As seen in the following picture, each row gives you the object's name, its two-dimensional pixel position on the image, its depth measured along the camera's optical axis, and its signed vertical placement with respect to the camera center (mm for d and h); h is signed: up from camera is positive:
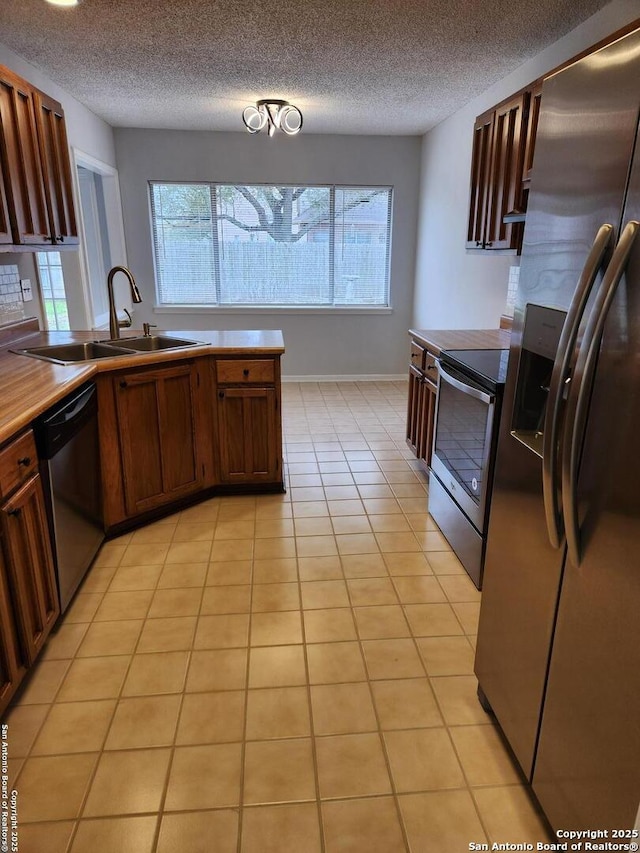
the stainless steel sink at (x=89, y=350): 2902 -453
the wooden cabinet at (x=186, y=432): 2648 -871
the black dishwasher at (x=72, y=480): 1971 -858
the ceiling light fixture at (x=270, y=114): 3877 +1064
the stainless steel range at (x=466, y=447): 2250 -818
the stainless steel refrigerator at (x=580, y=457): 1008 -399
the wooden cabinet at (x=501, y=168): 2643 +511
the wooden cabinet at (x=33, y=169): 2395 +448
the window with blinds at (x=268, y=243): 5551 +222
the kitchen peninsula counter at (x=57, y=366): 1810 -449
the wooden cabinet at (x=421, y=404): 3236 -861
